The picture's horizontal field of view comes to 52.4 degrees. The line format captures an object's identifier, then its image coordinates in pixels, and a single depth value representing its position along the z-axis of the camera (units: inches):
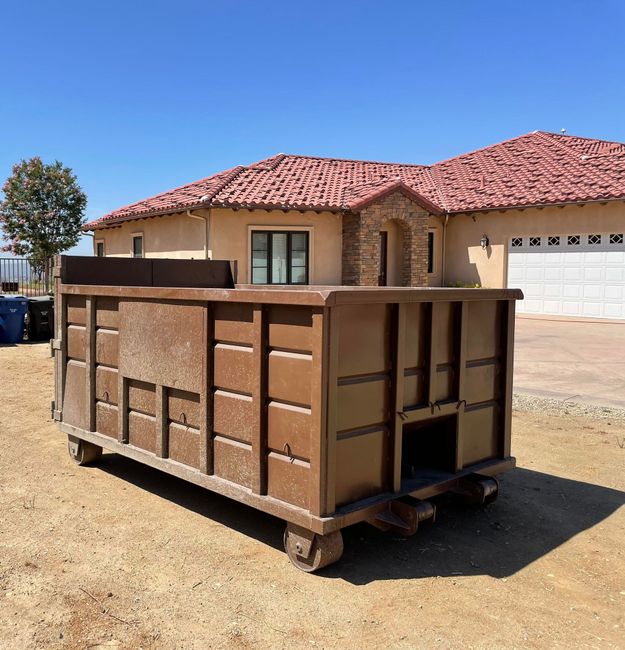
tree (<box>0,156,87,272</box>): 1321.4
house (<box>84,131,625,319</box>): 732.0
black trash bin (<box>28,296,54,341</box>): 603.3
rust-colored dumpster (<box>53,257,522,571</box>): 134.3
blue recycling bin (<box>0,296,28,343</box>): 579.2
